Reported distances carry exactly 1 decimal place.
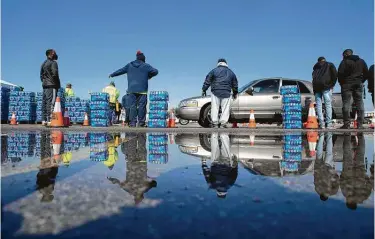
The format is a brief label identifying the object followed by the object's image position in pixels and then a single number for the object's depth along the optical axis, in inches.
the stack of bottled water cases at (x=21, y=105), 575.5
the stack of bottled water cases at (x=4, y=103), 576.4
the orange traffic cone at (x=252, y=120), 401.5
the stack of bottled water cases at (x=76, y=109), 588.4
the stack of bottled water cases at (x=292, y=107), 390.3
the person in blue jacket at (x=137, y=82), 353.7
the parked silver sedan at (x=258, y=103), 415.2
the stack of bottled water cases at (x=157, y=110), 412.2
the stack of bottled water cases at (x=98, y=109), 439.2
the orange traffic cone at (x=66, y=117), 423.2
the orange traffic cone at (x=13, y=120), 539.9
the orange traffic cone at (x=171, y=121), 429.8
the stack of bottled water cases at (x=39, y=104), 577.6
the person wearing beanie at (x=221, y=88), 337.1
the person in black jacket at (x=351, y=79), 334.3
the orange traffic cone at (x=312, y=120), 368.2
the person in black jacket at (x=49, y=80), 343.9
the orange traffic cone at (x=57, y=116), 347.9
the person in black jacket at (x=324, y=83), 348.5
